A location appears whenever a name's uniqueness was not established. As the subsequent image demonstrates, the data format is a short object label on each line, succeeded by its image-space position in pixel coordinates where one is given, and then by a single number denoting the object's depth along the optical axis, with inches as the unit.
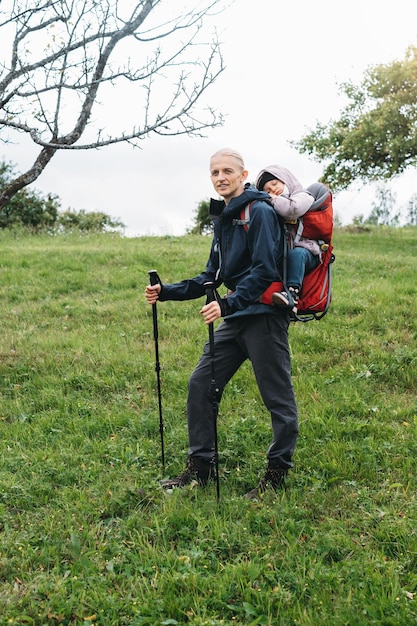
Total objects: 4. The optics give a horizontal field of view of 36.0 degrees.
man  191.2
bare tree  334.3
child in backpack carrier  191.6
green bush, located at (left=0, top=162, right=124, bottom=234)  957.2
